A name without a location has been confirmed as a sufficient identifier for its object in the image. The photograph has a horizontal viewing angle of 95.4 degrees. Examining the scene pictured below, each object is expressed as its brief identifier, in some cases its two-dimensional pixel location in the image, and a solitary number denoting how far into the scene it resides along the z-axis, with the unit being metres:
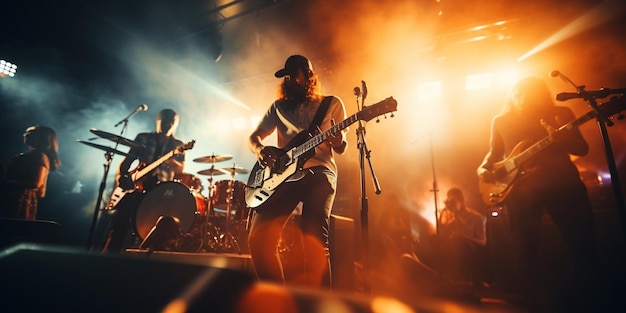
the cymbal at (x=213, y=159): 6.31
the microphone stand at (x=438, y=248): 6.18
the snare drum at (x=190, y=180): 5.74
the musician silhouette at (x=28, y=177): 5.24
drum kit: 4.74
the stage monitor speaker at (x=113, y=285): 0.37
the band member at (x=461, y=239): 5.82
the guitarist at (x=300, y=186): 2.19
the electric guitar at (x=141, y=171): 4.86
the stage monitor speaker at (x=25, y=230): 2.04
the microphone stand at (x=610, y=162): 2.64
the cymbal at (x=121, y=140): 4.83
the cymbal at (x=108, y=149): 4.65
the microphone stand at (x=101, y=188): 4.63
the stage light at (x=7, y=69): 6.97
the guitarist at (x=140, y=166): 4.50
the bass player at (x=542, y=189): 2.84
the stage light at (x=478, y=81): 8.09
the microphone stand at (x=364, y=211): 2.67
